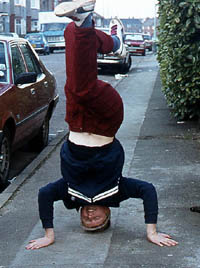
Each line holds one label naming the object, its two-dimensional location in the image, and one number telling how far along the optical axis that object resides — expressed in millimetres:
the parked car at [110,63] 26297
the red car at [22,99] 7872
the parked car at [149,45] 61750
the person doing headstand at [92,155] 4668
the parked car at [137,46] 46656
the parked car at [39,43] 47188
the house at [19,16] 65875
